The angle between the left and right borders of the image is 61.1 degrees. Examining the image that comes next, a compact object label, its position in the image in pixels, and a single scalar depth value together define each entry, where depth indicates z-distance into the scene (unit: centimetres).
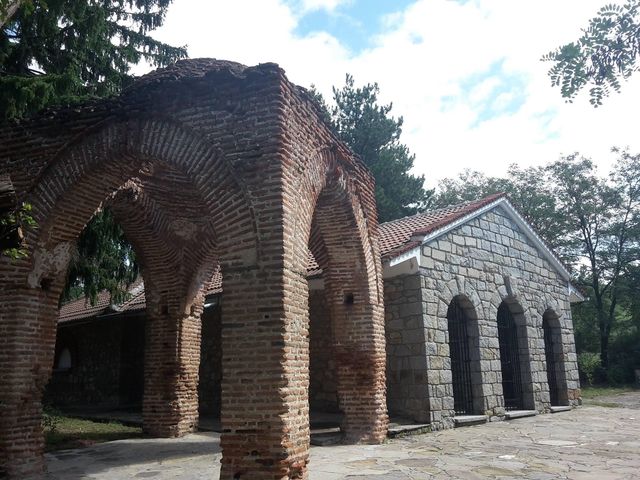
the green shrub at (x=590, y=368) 2290
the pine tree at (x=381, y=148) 2205
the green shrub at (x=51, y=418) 986
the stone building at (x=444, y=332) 995
